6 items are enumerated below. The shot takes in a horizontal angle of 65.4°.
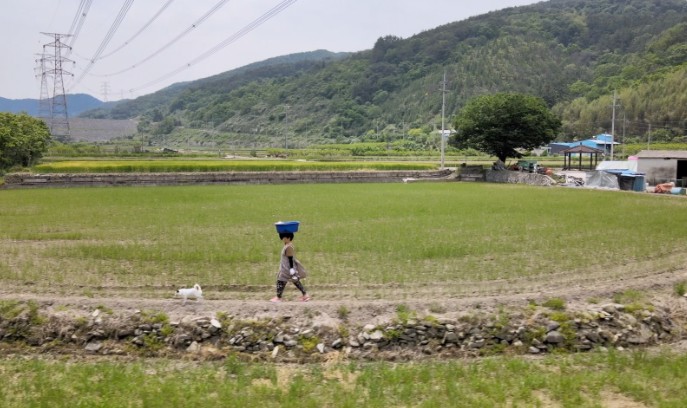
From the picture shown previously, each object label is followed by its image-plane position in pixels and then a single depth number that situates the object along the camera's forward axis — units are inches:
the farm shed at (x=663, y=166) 1665.8
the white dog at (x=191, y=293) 409.1
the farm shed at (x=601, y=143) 2496.7
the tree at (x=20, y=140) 1823.3
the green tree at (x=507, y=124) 2123.5
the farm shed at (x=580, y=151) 2082.9
